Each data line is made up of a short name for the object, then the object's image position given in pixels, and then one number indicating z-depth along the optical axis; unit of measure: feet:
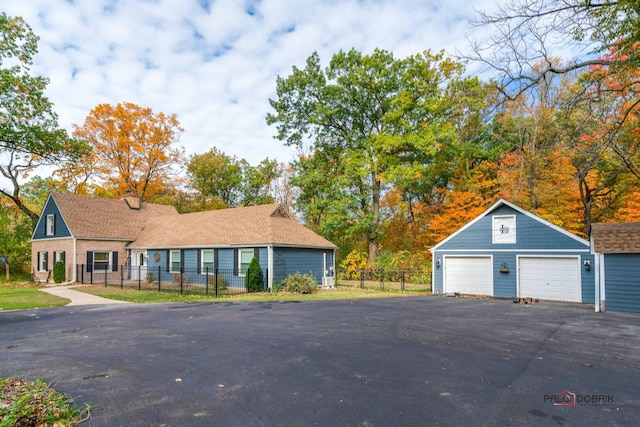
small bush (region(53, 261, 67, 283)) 78.89
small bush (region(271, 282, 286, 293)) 63.21
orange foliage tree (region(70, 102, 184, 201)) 110.32
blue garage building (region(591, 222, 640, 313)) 43.04
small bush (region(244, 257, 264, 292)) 63.41
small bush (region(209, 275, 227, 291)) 67.87
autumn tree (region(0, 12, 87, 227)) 77.88
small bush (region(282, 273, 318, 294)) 62.34
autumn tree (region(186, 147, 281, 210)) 134.51
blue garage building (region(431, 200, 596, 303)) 53.42
